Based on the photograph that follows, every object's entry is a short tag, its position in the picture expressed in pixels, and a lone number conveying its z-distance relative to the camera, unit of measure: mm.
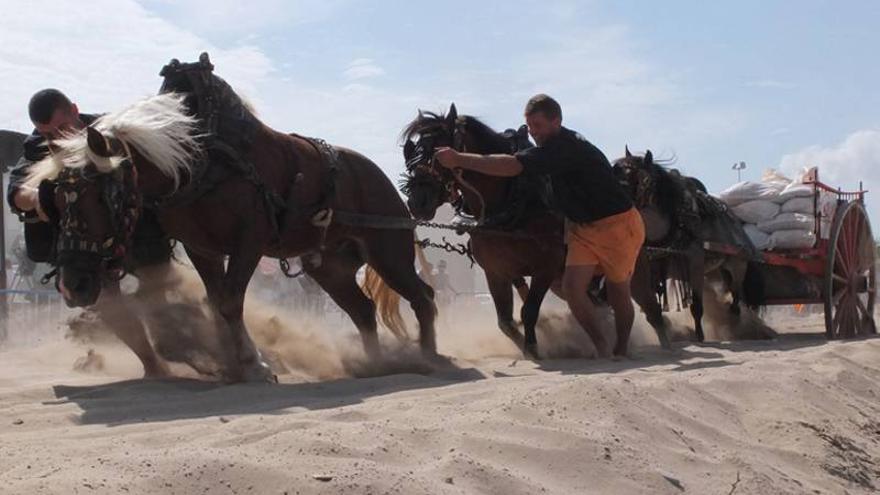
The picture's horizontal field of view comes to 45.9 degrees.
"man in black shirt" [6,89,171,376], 5359
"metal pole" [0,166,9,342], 9302
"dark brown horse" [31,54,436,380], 4758
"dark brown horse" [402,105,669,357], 7160
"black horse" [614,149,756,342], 9086
